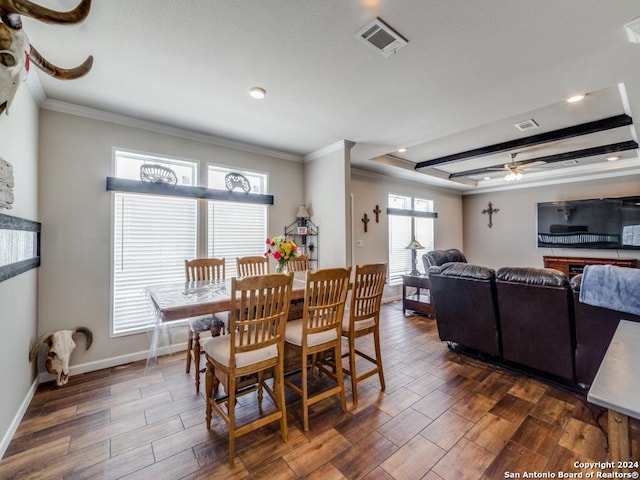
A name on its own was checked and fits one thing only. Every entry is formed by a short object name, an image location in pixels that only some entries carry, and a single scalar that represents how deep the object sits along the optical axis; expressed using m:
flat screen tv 5.24
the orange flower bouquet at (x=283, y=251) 2.76
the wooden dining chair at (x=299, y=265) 3.76
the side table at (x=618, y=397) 0.85
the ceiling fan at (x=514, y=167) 4.84
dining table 1.92
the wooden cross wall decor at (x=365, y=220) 5.47
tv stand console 5.30
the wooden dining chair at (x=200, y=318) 2.59
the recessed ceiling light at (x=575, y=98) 2.69
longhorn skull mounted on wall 1.26
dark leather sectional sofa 2.29
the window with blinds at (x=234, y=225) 3.72
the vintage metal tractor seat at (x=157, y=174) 3.16
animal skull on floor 2.58
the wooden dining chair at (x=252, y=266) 3.35
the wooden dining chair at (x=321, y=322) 2.01
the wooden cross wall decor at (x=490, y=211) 7.32
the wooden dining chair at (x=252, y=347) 1.72
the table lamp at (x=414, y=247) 5.57
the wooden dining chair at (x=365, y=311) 2.34
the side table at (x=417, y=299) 4.64
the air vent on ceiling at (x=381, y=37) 1.82
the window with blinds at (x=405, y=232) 6.04
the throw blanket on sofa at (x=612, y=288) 1.96
